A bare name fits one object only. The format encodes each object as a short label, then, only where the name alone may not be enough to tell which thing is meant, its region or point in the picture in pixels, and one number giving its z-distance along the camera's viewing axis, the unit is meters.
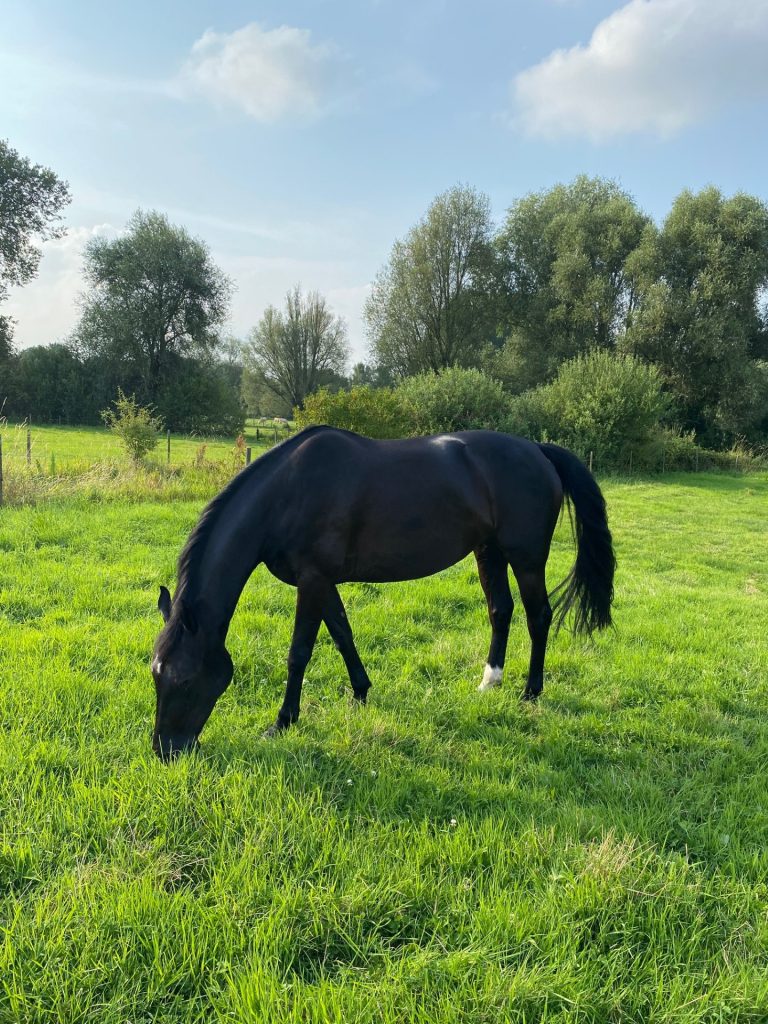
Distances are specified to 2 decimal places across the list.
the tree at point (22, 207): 32.62
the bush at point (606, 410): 23.70
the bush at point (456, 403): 25.48
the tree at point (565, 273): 29.64
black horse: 3.10
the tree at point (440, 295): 34.22
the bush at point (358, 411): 18.20
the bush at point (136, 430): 13.79
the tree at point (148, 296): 37.06
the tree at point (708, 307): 26.56
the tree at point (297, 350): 44.69
